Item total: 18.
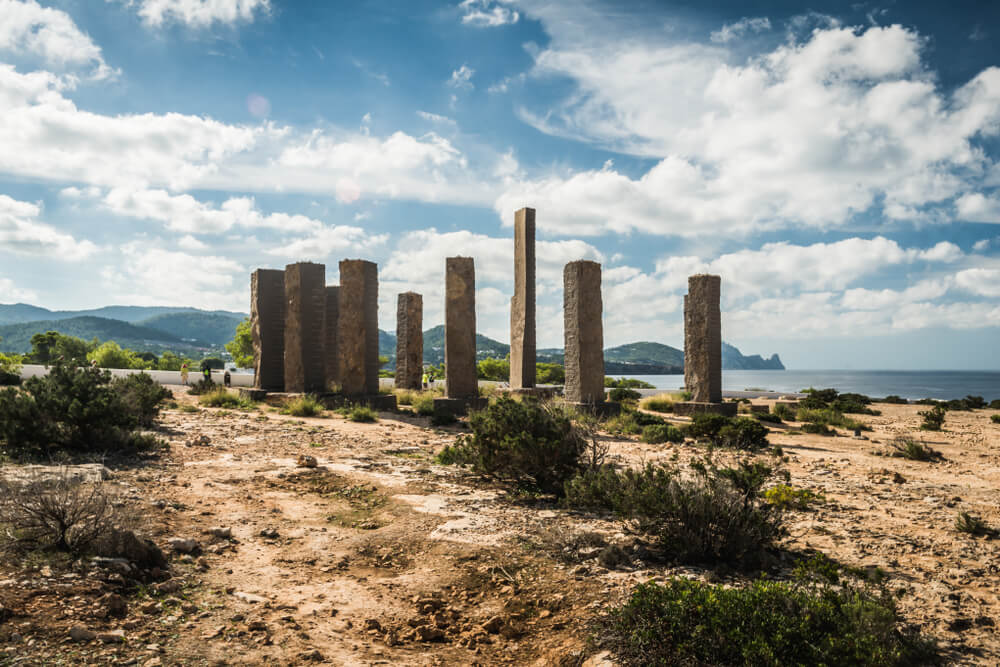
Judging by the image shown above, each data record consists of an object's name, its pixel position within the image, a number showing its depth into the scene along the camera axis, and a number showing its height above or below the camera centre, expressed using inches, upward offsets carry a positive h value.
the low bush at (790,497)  232.9 -61.3
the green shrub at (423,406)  647.0 -58.9
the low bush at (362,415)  563.3 -59.2
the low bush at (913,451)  435.2 -74.7
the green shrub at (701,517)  189.9 -54.1
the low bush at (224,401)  625.6 -50.6
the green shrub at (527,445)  276.5 -43.5
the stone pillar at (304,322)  680.4 +35.5
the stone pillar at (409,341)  850.1 +17.3
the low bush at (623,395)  844.0 -62.5
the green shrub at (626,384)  1180.2 -64.9
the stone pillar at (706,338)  705.6 +16.0
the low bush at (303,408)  579.2 -53.7
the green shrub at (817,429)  585.3 -77.3
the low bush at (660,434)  481.4 -67.3
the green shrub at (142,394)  398.6 -30.2
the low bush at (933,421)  621.2 -75.9
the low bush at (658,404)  739.4 -65.0
